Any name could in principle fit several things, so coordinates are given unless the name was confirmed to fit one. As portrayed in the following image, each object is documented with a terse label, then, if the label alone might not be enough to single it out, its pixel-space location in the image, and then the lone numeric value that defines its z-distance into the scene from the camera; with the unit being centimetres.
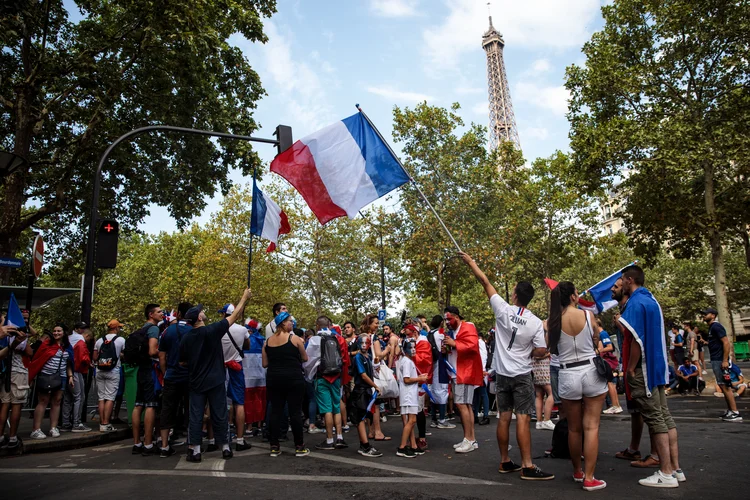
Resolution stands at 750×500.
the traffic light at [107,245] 1020
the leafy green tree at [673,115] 1523
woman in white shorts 481
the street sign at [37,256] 732
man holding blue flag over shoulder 486
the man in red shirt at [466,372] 678
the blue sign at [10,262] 793
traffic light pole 959
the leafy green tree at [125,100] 1309
